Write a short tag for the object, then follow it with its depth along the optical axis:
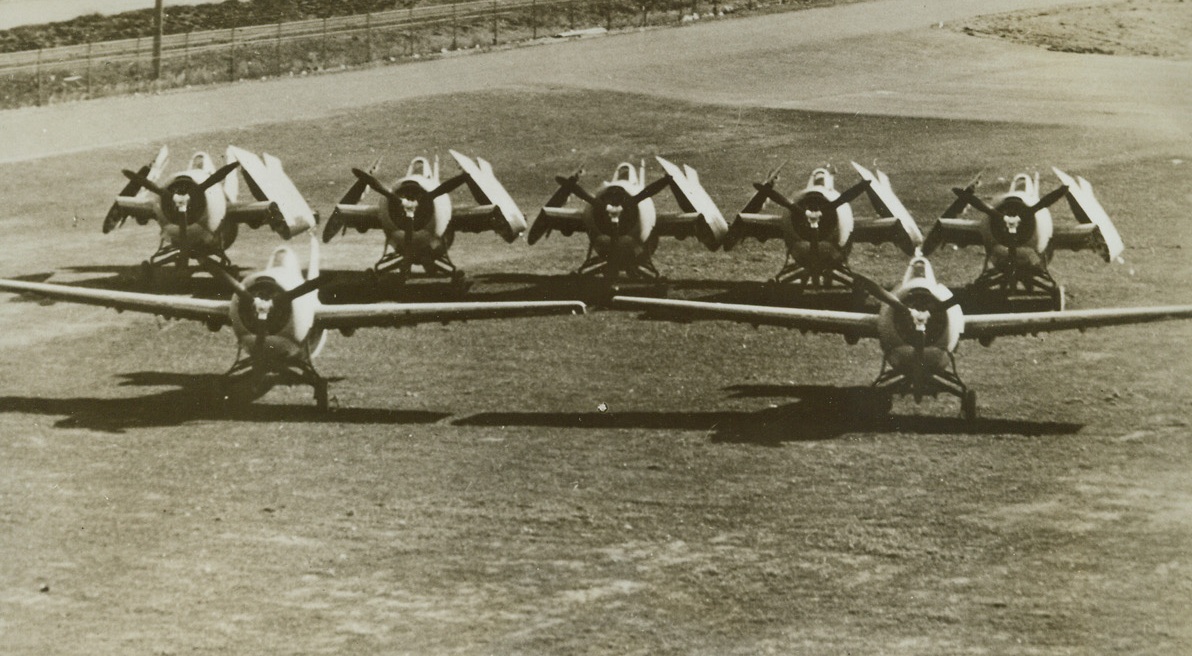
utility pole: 72.62
